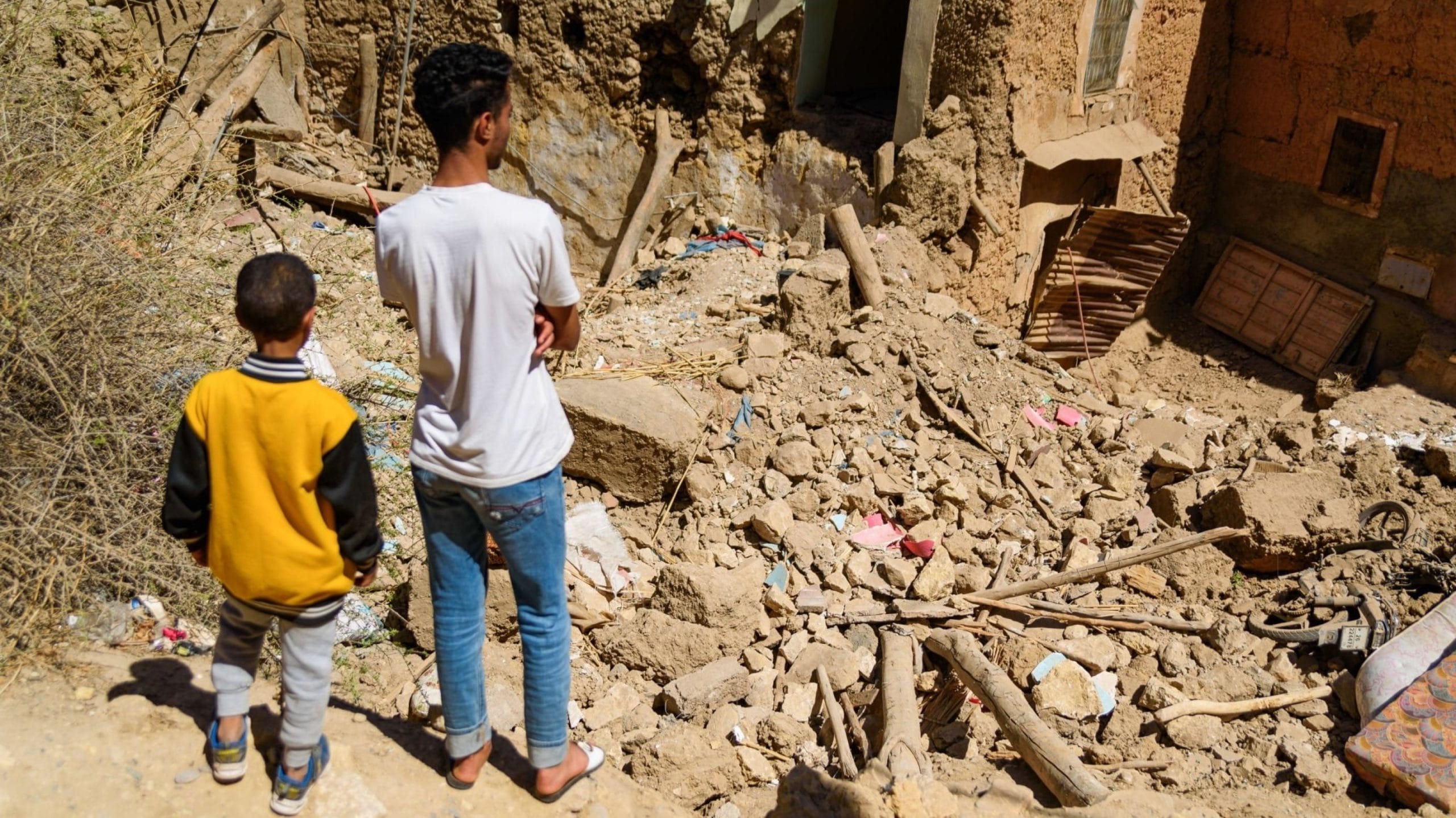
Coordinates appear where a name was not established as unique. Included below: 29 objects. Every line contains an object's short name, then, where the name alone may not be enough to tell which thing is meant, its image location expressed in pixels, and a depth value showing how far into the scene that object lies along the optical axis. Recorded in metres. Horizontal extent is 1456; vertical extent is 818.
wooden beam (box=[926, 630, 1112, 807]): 3.67
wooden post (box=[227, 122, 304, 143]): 8.42
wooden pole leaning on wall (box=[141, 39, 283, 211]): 5.57
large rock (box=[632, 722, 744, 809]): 3.90
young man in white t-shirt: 2.37
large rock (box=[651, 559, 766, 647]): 4.70
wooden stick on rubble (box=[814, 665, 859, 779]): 4.01
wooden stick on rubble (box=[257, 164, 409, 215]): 8.45
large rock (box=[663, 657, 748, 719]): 4.41
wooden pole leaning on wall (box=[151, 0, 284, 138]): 7.67
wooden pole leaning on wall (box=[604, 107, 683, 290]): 8.73
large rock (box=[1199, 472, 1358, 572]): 5.71
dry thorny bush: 3.57
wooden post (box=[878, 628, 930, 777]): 3.70
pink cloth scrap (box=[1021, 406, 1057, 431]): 6.82
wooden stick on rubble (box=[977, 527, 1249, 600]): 5.27
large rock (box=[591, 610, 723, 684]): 4.62
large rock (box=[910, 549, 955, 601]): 5.21
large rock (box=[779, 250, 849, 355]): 6.60
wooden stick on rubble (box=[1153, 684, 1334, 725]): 4.55
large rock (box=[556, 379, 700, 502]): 5.40
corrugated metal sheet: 8.70
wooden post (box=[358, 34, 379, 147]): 9.65
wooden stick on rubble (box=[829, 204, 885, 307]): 7.05
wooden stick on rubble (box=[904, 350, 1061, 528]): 6.16
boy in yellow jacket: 2.43
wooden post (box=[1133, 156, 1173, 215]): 9.02
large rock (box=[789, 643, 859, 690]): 4.63
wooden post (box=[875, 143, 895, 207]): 7.85
